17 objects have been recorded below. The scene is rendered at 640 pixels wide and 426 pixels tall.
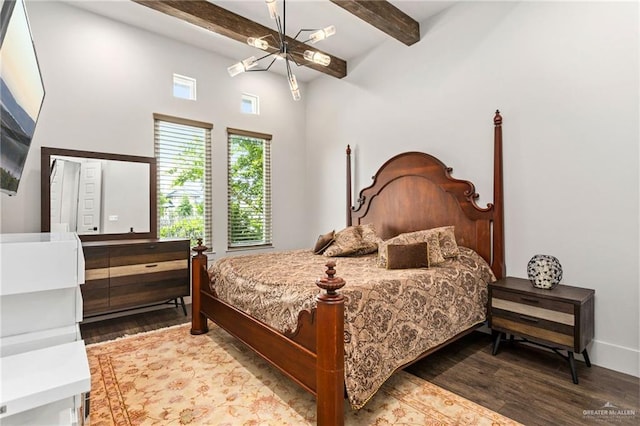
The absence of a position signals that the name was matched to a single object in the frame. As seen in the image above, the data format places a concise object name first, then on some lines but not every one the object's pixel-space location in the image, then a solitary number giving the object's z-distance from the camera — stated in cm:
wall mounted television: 97
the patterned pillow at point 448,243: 307
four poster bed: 174
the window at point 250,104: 494
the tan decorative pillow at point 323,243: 379
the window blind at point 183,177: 416
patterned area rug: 188
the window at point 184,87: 429
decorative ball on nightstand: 255
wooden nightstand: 227
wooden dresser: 326
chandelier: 260
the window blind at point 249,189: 479
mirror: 341
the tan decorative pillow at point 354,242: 363
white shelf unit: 86
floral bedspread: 184
